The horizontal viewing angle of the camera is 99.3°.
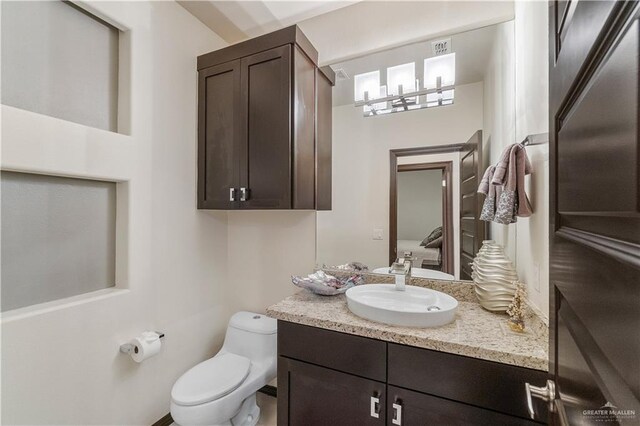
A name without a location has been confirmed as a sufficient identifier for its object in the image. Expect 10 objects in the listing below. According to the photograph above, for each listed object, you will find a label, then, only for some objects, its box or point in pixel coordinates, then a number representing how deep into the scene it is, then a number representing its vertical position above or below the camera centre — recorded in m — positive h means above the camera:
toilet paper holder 1.50 -0.75
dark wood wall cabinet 1.60 +0.55
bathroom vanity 0.93 -0.62
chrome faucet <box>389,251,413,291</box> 1.45 -0.33
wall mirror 1.51 +0.38
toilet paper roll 1.50 -0.75
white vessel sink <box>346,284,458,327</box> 1.12 -0.44
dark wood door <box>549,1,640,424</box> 0.32 +0.00
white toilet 1.39 -0.96
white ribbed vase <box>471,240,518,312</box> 1.24 -0.31
